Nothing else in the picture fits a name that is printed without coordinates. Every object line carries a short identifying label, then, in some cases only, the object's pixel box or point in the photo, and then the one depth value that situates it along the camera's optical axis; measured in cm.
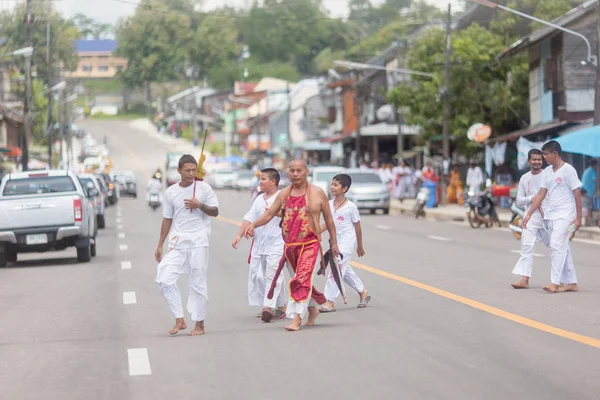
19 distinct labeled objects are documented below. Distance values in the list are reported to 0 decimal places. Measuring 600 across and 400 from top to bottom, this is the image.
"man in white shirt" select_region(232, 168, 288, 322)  1377
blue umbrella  2938
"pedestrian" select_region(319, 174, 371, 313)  1455
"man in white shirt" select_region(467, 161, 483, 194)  4522
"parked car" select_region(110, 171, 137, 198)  7369
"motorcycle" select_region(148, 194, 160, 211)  5103
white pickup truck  2384
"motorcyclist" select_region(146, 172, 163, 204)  5066
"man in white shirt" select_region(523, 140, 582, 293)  1550
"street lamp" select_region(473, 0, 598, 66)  3139
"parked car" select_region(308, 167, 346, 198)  4781
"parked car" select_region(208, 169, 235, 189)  9262
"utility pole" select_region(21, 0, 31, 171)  4788
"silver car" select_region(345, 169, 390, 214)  4525
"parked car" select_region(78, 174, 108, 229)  3841
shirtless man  1226
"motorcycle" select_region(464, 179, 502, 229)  3419
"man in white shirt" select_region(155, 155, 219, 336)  1236
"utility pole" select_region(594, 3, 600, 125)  3057
